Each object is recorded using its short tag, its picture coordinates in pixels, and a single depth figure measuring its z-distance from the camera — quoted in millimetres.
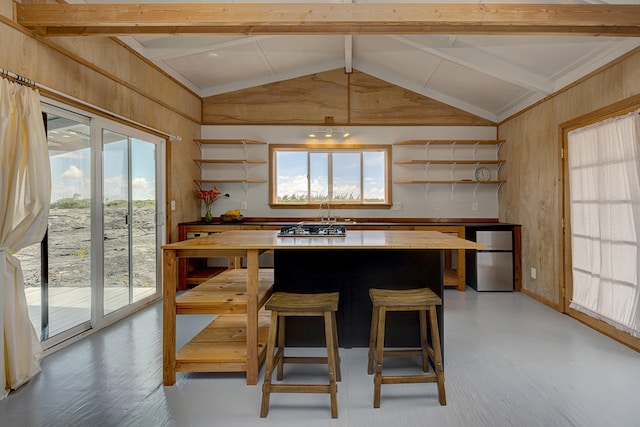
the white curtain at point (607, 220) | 2881
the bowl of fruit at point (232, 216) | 5336
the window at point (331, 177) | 5645
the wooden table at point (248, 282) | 2258
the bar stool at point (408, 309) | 2033
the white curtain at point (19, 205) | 2234
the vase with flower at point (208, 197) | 5309
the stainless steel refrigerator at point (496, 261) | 4695
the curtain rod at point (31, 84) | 2326
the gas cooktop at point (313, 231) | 2820
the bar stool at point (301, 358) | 1958
